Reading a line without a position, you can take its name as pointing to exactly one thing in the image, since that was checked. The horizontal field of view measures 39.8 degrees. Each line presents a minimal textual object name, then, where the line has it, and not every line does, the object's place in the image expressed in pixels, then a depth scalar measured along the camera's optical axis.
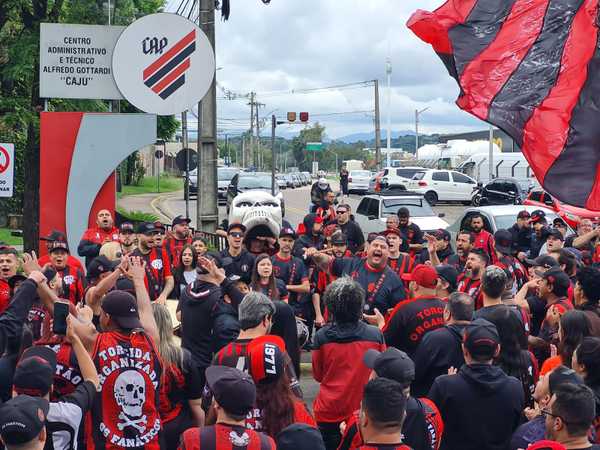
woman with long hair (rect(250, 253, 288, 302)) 8.48
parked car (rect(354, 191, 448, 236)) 19.72
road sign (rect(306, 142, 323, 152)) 58.47
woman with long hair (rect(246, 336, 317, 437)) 4.62
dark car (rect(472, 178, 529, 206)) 32.22
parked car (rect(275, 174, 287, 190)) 65.01
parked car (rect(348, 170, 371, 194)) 52.24
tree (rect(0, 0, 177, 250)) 17.02
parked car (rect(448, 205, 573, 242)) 15.89
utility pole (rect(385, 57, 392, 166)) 61.51
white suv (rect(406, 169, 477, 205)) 41.88
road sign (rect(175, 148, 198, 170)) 16.41
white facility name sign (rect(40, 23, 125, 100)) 14.14
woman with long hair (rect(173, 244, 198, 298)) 9.87
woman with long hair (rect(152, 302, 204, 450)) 5.30
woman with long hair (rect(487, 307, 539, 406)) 5.58
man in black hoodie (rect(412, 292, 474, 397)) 5.64
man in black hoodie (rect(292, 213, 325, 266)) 13.09
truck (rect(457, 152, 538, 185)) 47.34
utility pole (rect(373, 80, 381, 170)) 58.62
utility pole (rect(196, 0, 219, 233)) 15.03
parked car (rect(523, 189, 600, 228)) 9.46
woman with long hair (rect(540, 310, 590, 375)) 5.28
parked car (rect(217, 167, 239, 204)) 40.38
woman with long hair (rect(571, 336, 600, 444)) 4.75
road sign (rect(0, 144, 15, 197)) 11.18
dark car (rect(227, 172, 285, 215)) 32.97
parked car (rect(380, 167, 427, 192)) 42.99
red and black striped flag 7.57
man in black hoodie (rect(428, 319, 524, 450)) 4.92
